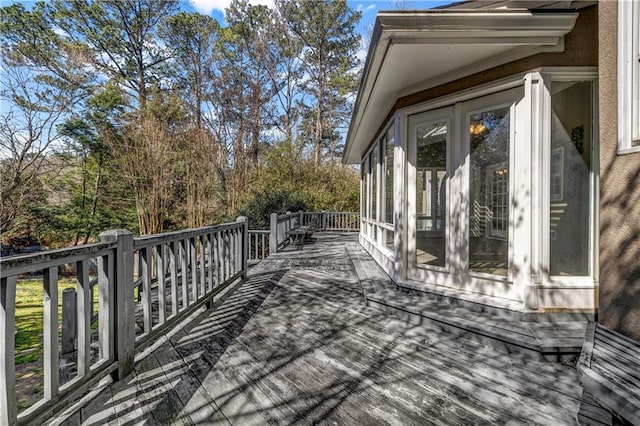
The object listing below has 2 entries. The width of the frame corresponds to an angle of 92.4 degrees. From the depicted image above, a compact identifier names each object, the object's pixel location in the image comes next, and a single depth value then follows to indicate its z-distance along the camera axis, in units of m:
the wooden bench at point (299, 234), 9.04
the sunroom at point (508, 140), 2.66
